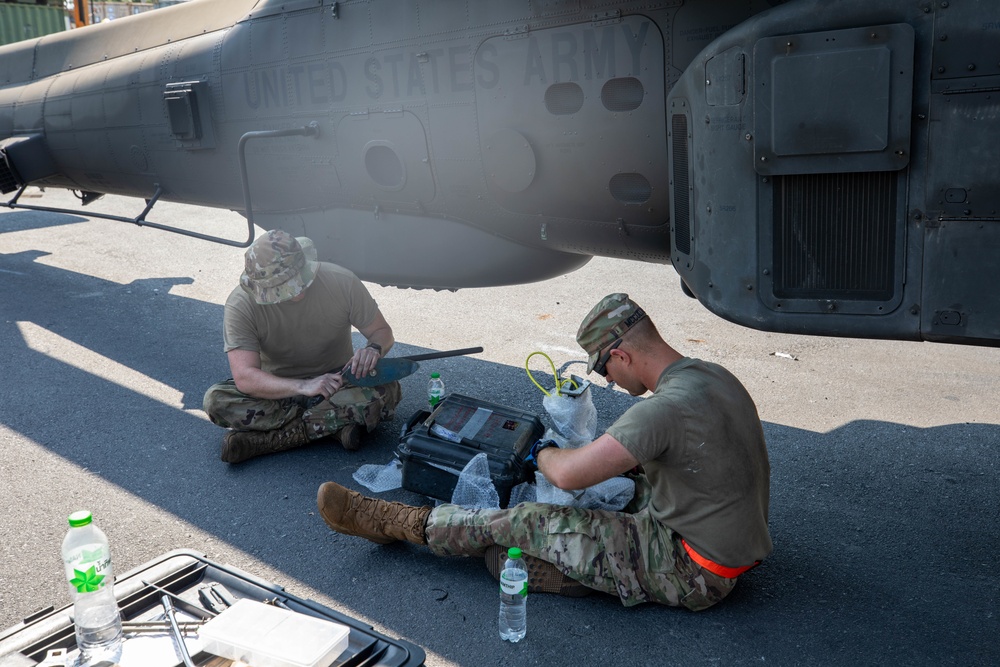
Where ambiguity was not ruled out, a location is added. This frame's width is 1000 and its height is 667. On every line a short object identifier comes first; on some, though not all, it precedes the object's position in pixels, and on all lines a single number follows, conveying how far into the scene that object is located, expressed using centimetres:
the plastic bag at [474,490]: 356
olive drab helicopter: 278
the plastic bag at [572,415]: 353
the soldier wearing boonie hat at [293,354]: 422
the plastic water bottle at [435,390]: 469
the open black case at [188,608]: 237
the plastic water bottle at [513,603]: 294
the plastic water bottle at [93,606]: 239
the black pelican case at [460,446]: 367
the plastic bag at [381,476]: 407
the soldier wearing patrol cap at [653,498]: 280
